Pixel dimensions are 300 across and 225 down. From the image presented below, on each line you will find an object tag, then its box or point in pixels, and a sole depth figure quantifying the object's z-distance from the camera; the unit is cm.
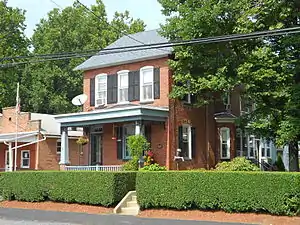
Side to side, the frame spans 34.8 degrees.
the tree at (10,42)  5062
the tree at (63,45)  5316
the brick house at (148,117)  2776
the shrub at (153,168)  2461
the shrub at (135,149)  2492
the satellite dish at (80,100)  3065
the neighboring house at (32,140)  3456
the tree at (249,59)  2286
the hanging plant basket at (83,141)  3105
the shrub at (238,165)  2631
